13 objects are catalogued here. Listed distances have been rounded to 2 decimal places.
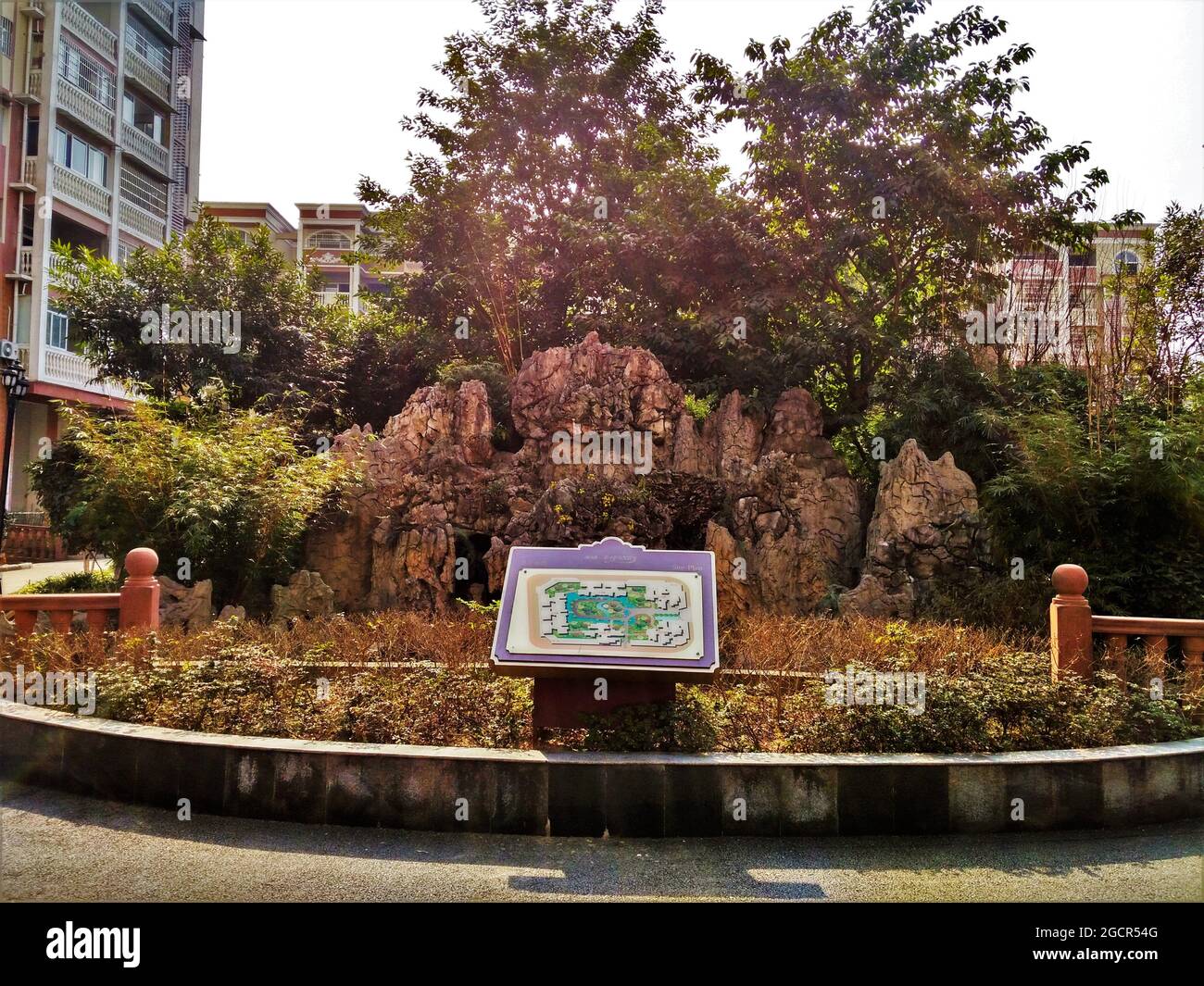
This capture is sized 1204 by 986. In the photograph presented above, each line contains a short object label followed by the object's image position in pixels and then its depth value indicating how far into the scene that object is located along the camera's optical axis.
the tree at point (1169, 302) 12.27
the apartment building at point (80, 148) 23.17
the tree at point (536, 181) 16.25
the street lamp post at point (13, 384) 13.05
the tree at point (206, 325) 16.19
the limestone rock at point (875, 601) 10.01
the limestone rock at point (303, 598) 10.19
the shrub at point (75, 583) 13.08
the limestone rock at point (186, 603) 9.26
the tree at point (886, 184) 14.03
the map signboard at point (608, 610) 5.45
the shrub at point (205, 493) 9.88
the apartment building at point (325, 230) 41.88
